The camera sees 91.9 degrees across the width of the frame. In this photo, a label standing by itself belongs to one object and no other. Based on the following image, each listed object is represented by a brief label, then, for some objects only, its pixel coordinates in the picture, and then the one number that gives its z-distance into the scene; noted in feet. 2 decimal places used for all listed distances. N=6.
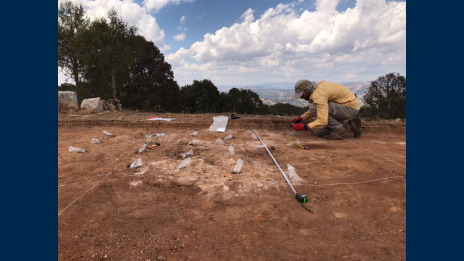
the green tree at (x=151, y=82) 62.28
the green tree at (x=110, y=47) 46.29
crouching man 15.48
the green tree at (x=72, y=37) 45.19
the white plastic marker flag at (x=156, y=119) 22.15
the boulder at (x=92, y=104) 31.48
